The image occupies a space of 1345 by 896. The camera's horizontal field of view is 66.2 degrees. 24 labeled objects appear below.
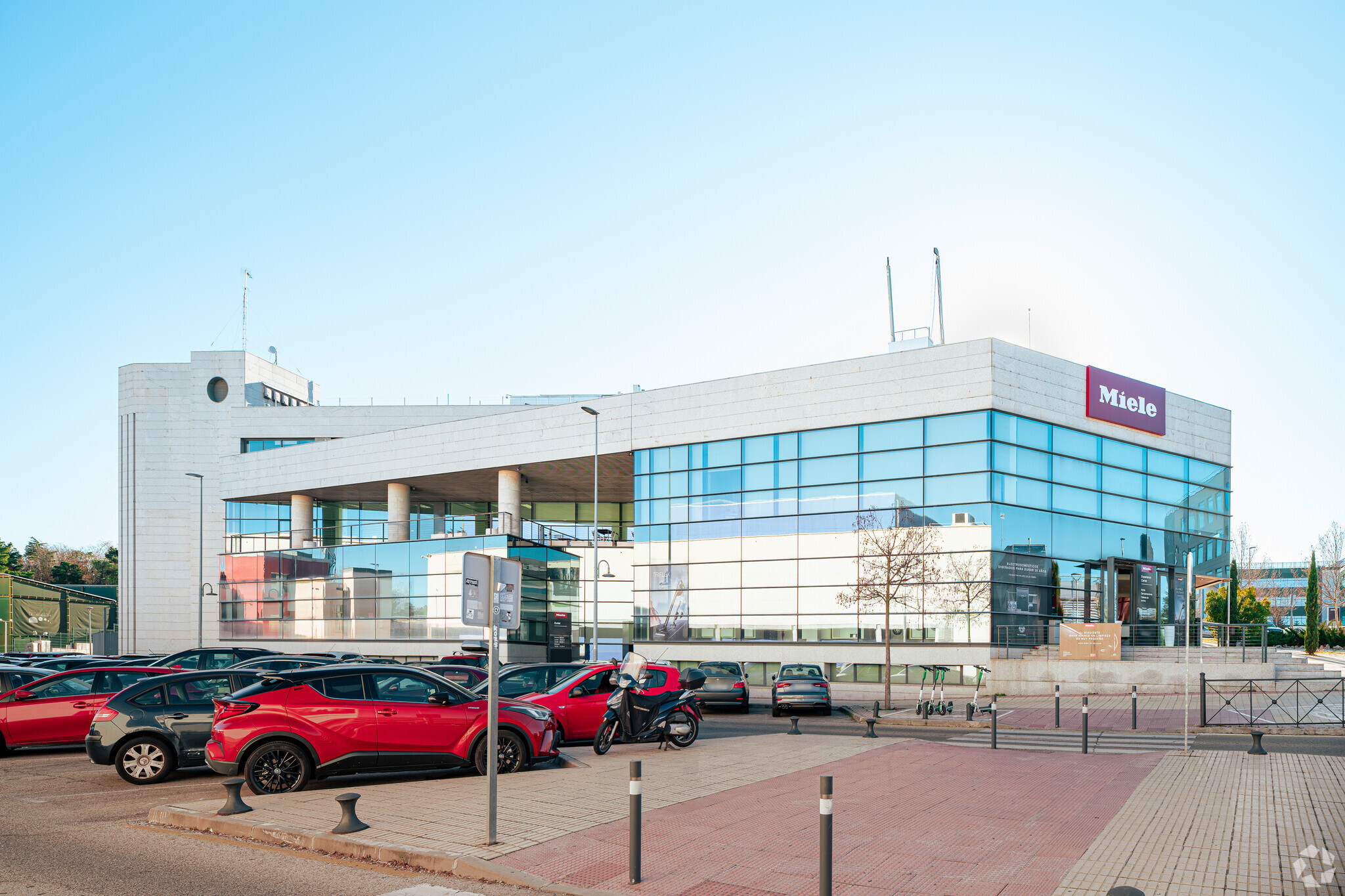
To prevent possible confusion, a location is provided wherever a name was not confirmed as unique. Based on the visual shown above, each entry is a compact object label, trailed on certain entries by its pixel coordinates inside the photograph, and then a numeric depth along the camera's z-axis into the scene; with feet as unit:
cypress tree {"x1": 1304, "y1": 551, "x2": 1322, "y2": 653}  173.47
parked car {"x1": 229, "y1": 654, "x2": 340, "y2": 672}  72.69
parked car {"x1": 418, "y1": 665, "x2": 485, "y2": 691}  66.54
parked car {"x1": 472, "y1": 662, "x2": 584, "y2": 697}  62.95
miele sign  126.00
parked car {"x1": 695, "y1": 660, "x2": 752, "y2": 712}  95.30
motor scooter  57.62
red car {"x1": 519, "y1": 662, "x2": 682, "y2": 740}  62.03
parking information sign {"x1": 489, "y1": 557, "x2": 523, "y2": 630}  32.76
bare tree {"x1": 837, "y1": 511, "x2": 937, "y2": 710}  103.76
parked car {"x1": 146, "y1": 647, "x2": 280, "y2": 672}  86.28
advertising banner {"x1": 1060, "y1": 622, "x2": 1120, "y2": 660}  103.55
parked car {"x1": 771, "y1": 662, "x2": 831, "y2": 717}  92.73
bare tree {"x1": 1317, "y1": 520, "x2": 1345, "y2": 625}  253.85
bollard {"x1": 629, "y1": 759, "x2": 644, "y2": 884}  27.27
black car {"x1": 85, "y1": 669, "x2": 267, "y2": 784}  49.37
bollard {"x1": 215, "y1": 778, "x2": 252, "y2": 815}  37.11
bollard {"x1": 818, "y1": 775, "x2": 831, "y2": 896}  24.18
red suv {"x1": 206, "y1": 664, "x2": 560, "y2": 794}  43.06
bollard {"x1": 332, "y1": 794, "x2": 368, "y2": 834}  33.65
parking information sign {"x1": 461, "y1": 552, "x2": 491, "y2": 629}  30.83
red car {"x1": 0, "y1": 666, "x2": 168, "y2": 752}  60.85
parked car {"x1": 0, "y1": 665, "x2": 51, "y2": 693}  66.87
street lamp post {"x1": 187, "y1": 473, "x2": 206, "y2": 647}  163.17
